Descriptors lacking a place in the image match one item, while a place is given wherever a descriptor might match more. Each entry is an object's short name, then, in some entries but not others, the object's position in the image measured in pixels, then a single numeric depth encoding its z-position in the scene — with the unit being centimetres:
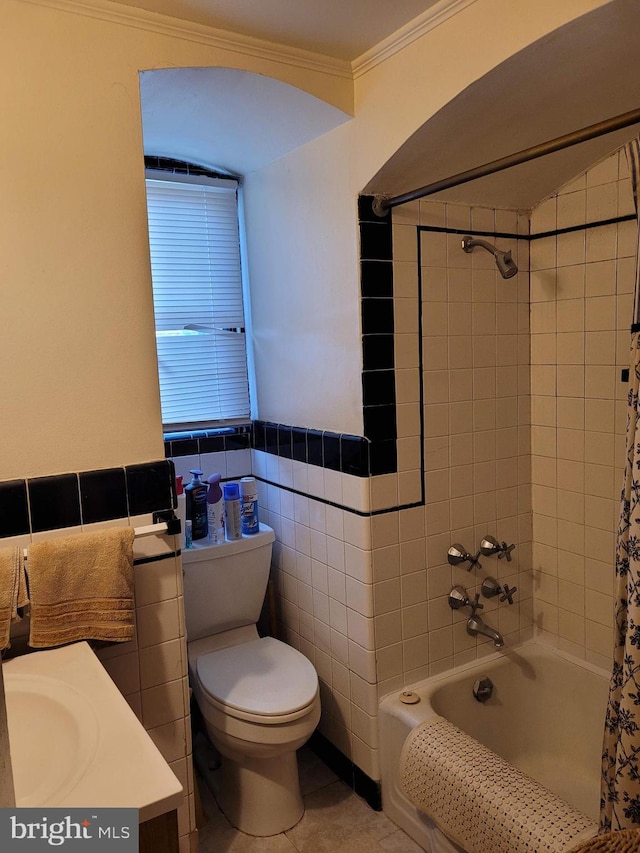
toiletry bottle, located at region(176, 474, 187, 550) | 207
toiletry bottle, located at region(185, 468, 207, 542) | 224
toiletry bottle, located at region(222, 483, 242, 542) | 228
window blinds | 244
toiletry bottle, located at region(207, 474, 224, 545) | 227
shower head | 192
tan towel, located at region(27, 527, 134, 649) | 140
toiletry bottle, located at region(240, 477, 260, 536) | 234
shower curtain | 129
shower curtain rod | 120
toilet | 190
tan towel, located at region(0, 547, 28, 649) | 134
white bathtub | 201
